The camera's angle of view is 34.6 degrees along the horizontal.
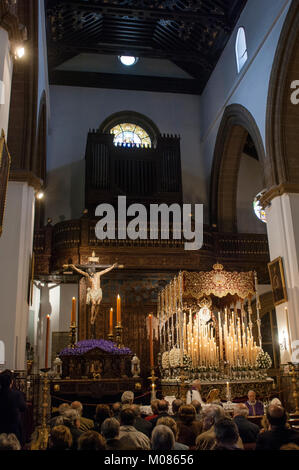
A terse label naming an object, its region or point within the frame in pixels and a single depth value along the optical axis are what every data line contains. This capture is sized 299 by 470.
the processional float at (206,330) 9.17
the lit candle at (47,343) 6.18
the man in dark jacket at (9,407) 4.66
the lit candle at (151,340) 6.71
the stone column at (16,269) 9.14
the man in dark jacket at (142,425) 4.43
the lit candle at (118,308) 9.34
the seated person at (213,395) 7.94
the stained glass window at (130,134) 17.88
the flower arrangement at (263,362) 9.26
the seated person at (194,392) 7.47
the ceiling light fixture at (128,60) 18.38
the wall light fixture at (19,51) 6.18
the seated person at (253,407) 7.00
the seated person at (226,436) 3.00
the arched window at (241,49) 13.76
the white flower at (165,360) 9.84
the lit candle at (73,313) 9.22
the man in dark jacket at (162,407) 5.04
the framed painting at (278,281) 10.33
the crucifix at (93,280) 11.85
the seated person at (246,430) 4.31
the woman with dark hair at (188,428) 4.07
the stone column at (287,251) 10.01
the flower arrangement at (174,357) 9.05
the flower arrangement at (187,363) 8.81
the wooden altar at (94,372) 8.92
